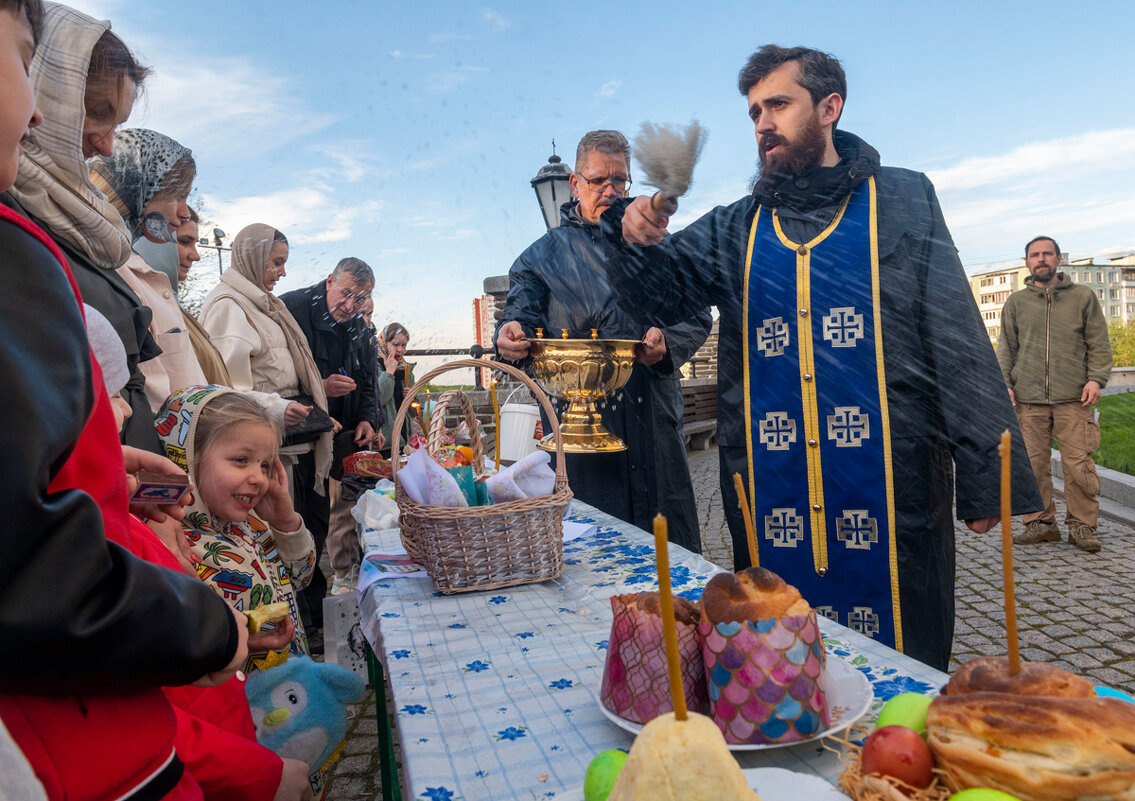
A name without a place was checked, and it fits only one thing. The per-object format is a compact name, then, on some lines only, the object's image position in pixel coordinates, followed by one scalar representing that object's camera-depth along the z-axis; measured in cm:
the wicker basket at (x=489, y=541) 198
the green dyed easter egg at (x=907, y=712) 89
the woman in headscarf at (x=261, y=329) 403
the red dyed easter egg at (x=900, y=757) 80
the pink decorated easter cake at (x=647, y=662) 112
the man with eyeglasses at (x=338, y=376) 470
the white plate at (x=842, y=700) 106
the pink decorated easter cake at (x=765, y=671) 103
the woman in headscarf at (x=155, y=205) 280
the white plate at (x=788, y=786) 85
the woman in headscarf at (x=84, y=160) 190
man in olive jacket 604
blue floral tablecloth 109
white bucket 391
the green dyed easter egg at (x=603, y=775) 92
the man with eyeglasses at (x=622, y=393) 374
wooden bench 1325
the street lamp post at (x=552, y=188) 600
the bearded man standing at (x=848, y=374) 243
